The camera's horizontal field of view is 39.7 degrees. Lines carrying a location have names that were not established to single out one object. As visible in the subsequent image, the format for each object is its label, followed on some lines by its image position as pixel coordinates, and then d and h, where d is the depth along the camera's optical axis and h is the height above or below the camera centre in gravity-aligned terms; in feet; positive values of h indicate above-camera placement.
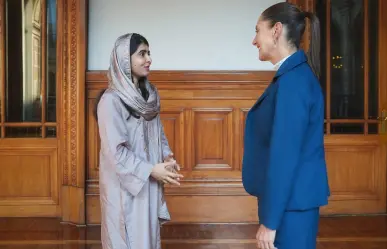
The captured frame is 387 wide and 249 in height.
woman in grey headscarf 7.29 -0.61
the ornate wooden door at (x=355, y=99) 15.43 +0.50
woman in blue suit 5.18 -0.22
